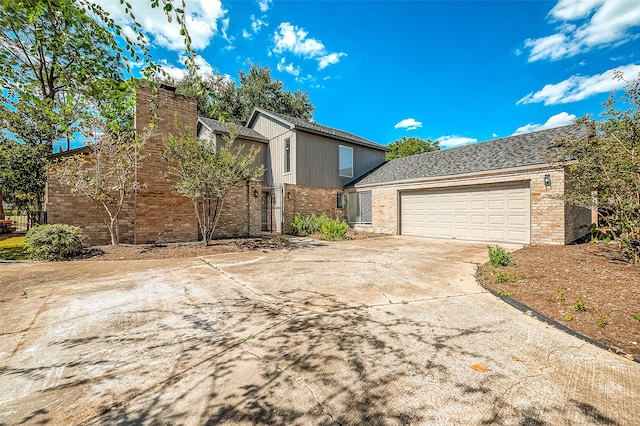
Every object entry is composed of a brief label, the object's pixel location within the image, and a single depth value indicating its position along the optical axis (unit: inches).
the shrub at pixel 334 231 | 453.4
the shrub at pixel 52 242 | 259.9
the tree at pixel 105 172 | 315.6
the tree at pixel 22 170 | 474.6
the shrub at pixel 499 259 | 230.8
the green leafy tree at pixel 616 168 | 208.5
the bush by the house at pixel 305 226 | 524.1
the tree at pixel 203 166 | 317.4
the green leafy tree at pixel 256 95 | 1032.2
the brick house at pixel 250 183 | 347.6
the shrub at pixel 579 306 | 132.0
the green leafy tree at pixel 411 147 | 1291.5
